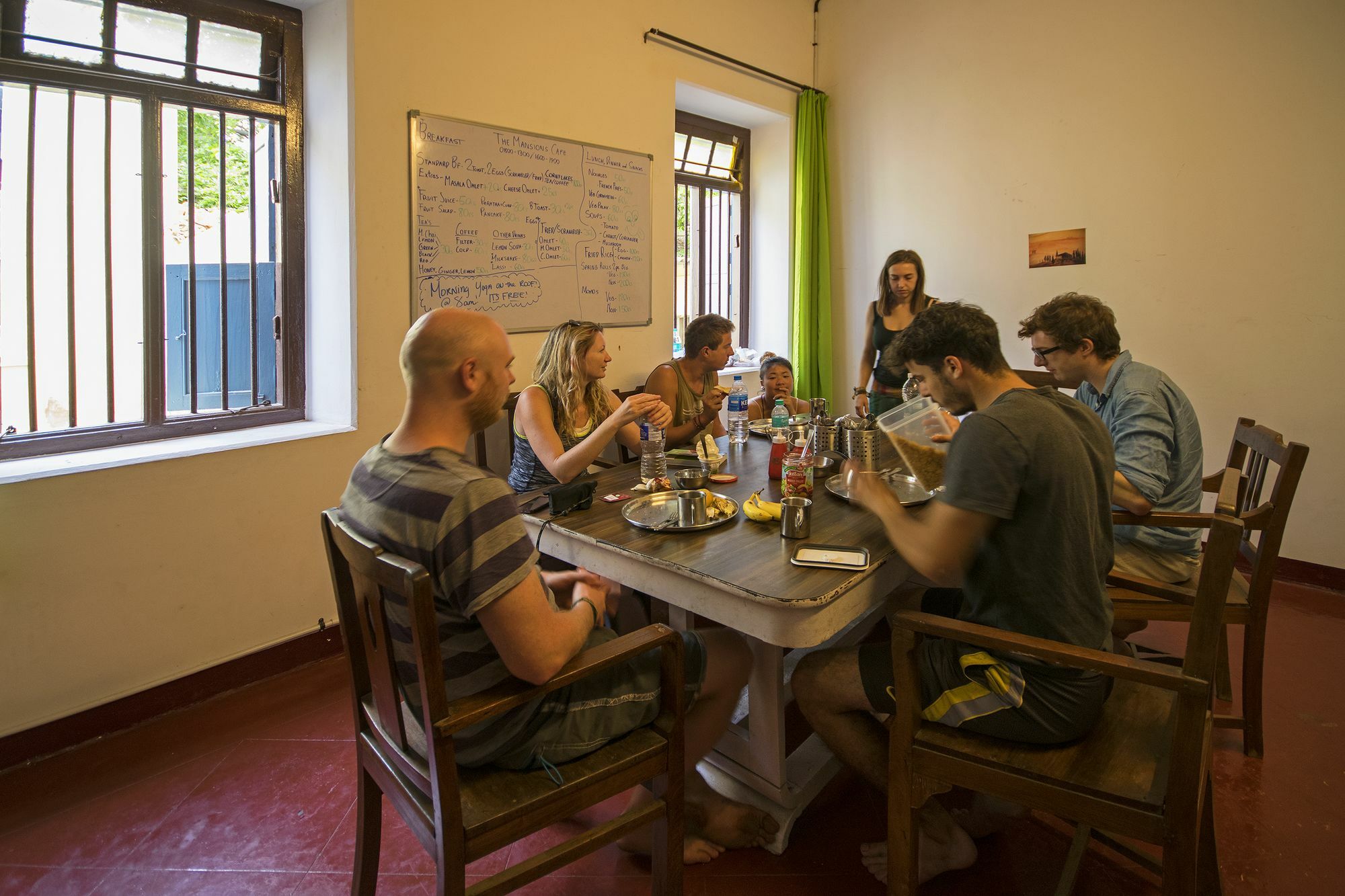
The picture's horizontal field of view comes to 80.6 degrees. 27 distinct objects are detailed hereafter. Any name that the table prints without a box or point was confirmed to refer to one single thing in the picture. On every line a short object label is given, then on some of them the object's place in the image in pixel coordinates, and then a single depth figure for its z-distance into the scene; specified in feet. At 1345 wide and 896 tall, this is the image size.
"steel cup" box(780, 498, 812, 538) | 6.00
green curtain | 16.28
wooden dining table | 4.99
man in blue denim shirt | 7.08
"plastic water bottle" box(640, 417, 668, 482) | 7.71
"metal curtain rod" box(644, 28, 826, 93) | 13.00
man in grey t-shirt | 4.73
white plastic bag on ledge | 16.94
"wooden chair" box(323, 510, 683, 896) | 3.93
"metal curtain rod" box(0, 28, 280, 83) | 7.52
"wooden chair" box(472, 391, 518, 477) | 10.23
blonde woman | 7.89
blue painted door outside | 8.76
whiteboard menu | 10.10
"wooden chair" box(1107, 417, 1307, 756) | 6.76
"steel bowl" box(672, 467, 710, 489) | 7.27
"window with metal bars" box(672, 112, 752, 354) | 16.08
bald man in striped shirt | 4.01
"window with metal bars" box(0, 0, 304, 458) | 7.76
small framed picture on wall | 13.48
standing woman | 13.09
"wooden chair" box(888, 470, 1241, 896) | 4.15
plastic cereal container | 6.01
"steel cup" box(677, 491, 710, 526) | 6.31
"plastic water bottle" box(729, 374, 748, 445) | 9.52
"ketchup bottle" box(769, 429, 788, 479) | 7.74
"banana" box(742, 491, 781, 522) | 6.44
